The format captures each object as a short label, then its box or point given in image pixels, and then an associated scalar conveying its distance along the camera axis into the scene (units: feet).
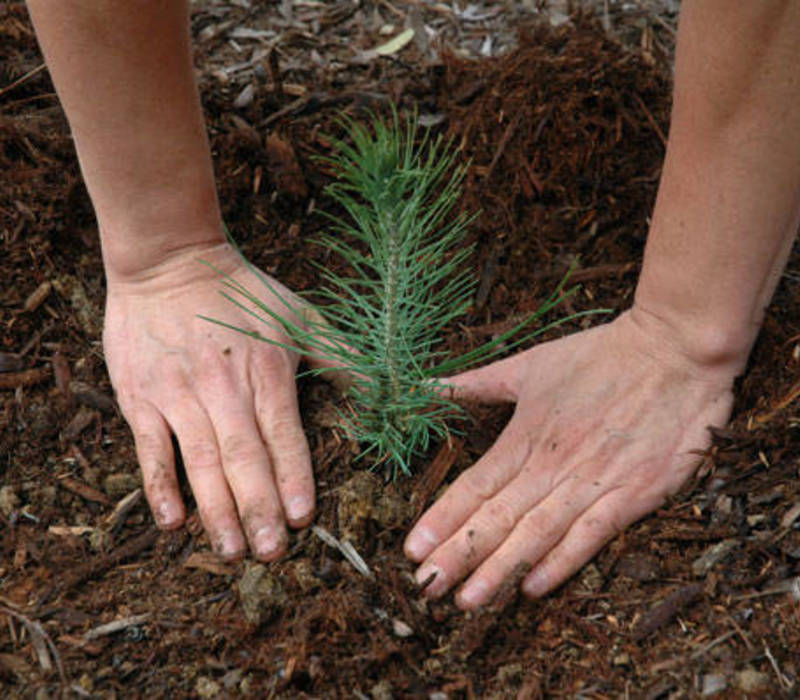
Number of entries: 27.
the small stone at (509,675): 2.95
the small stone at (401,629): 2.97
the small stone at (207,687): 2.95
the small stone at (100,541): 3.15
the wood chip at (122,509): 3.18
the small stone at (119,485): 3.23
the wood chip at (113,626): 3.02
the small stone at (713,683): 2.89
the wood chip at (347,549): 3.06
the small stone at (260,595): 3.01
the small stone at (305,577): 3.04
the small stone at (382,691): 2.92
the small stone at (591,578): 3.06
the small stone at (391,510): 3.13
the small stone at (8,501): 3.20
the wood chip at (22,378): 3.38
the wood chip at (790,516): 3.05
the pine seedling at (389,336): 2.85
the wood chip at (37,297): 3.47
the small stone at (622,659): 2.95
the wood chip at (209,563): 3.10
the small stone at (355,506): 3.10
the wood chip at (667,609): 2.98
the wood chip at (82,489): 3.22
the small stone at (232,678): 2.95
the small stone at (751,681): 2.87
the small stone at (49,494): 3.22
